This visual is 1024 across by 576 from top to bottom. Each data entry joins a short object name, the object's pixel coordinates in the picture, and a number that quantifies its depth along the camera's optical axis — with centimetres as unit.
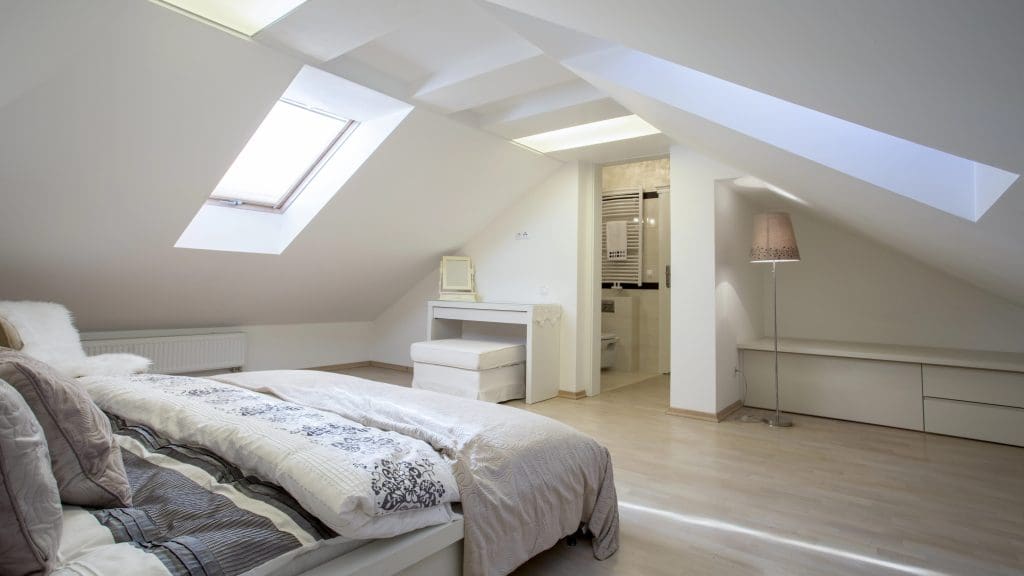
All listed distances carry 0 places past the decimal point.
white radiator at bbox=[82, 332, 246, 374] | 432
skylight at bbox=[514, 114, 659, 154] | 411
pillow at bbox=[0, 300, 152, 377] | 249
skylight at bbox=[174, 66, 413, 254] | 375
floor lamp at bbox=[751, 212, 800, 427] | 386
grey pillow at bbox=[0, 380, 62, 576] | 88
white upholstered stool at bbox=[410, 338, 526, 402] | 430
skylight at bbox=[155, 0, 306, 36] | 252
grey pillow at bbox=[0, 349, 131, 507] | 115
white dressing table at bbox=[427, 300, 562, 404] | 452
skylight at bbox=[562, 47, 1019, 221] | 170
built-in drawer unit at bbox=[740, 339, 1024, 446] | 344
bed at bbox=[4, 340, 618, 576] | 112
